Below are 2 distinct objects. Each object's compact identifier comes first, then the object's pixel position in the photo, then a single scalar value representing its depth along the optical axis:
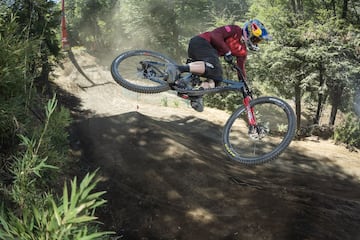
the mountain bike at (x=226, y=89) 7.23
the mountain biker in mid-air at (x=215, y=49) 7.13
